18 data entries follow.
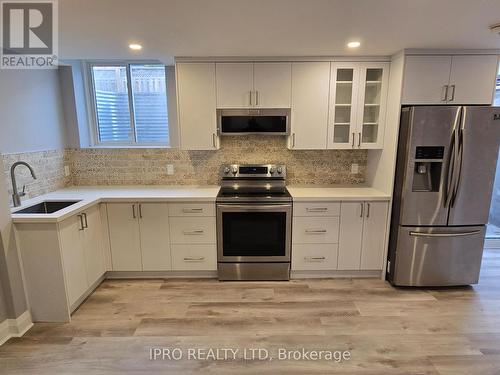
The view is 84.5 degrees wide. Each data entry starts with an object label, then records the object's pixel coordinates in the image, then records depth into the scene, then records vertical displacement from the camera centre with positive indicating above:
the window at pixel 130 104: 3.30 +0.45
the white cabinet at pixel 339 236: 2.83 -0.98
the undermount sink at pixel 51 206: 2.65 -0.62
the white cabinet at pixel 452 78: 2.52 +0.58
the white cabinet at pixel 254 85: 2.82 +0.58
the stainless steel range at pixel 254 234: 2.80 -0.95
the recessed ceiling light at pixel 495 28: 1.91 +0.79
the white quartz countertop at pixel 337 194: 2.79 -0.54
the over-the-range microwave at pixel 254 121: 2.89 +0.21
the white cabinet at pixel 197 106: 2.83 +0.37
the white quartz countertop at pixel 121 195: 2.51 -0.54
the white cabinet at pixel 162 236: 2.81 -0.97
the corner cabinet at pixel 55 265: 2.15 -1.00
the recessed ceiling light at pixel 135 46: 2.42 +0.84
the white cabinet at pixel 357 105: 2.82 +0.38
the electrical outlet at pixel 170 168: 3.35 -0.33
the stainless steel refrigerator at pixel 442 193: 2.44 -0.47
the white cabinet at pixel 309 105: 2.83 +0.38
